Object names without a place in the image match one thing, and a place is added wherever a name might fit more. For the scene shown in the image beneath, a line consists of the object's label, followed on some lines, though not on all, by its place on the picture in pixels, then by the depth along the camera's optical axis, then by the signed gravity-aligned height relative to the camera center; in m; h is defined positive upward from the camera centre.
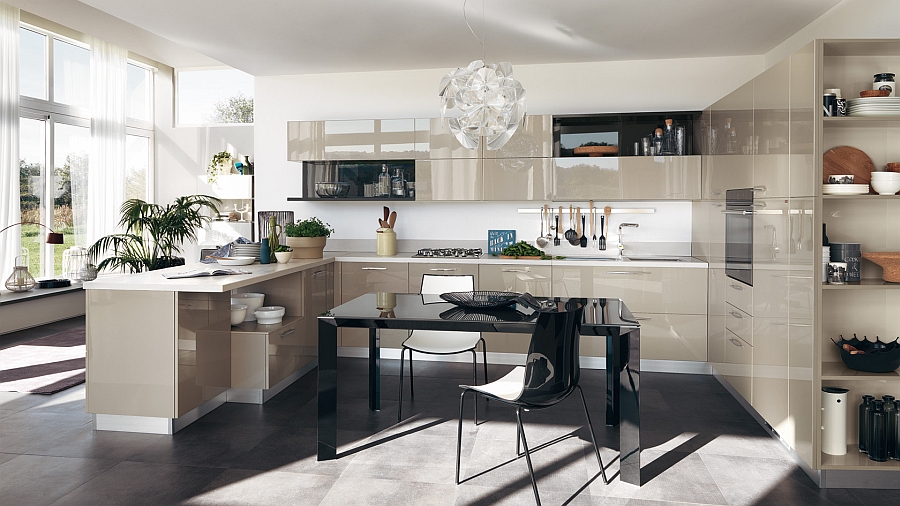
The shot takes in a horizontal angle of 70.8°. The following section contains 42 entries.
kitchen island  3.50 -0.59
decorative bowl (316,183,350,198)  5.98 +0.51
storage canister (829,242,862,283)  2.97 -0.08
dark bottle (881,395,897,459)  2.93 -0.87
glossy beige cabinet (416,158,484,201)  5.55 +0.56
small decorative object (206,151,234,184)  7.73 +0.97
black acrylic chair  2.67 -0.54
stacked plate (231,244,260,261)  4.64 -0.05
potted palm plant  6.64 +0.12
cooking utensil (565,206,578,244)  5.77 +0.07
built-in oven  3.88 +0.05
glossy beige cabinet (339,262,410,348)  5.48 -0.35
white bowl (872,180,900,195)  2.93 +0.25
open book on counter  3.76 -0.18
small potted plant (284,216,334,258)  5.14 +0.05
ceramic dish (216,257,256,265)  4.48 -0.13
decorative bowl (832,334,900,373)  2.96 -0.54
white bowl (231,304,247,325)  4.28 -0.48
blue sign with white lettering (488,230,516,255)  5.92 +0.02
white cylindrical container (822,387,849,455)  2.98 -0.84
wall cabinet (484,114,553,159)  5.42 +0.88
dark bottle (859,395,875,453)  2.98 -0.84
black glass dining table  2.98 -0.40
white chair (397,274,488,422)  3.99 -0.63
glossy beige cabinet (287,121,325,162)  5.77 +0.94
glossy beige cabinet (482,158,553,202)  5.44 +0.55
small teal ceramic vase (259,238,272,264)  4.70 -0.07
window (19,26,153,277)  6.91 +1.19
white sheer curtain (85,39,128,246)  7.67 +1.28
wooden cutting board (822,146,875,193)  3.00 +0.37
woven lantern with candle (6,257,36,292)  6.50 -0.38
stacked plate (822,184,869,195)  2.92 +0.24
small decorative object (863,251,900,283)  2.94 -0.10
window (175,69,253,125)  8.08 +1.90
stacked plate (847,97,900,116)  2.89 +0.62
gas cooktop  5.58 -0.09
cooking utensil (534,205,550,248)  5.79 +0.01
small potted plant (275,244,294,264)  4.65 -0.08
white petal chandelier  3.03 +0.70
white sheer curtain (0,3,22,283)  6.39 +1.16
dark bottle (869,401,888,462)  2.94 -0.89
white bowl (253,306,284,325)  4.40 -0.50
